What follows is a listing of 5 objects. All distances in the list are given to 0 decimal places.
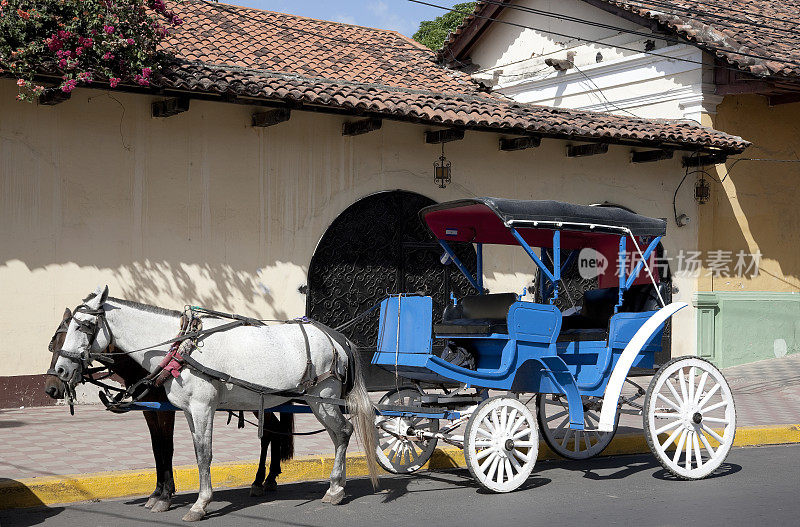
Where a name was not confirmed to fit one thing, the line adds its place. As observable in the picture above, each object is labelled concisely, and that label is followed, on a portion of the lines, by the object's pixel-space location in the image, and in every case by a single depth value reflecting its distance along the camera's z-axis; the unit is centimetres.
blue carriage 716
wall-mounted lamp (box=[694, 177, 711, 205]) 1578
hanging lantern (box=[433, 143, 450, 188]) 1372
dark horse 611
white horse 618
